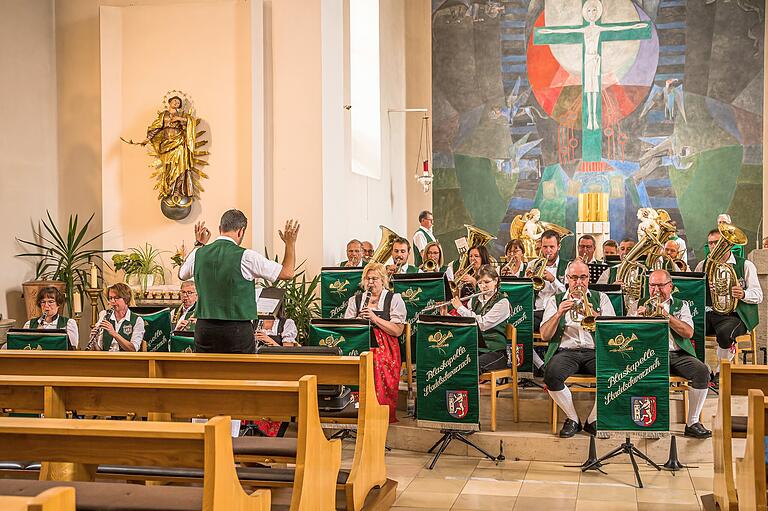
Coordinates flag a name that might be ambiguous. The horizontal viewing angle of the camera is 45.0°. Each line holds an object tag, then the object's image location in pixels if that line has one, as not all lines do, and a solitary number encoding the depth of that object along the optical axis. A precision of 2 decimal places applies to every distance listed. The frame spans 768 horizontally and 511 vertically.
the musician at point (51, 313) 7.25
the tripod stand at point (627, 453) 6.18
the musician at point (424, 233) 12.63
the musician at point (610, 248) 11.42
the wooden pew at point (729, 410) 4.51
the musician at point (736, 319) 8.41
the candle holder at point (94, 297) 9.32
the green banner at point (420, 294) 8.19
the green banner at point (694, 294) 7.61
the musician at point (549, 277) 8.27
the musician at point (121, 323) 7.27
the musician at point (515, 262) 8.97
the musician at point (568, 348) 6.64
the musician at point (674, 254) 9.36
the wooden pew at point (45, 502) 1.90
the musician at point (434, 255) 9.43
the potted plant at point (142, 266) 9.77
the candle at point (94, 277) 8.82
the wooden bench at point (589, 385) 6.65
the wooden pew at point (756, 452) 3.87
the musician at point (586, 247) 9.49
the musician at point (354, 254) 9.88
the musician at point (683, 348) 6.59
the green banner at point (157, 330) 7.43
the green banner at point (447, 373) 6.61
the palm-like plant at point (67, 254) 9.74
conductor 5.94
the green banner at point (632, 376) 6.19
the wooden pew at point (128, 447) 2.90
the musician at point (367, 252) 10.38
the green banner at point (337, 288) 8.71
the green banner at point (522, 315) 7.65
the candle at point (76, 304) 9.07
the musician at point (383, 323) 7.23
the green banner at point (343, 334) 6.89
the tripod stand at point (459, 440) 6.60
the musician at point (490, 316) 7.17
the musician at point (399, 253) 9.31
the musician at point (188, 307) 7.43
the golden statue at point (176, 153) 10.01
